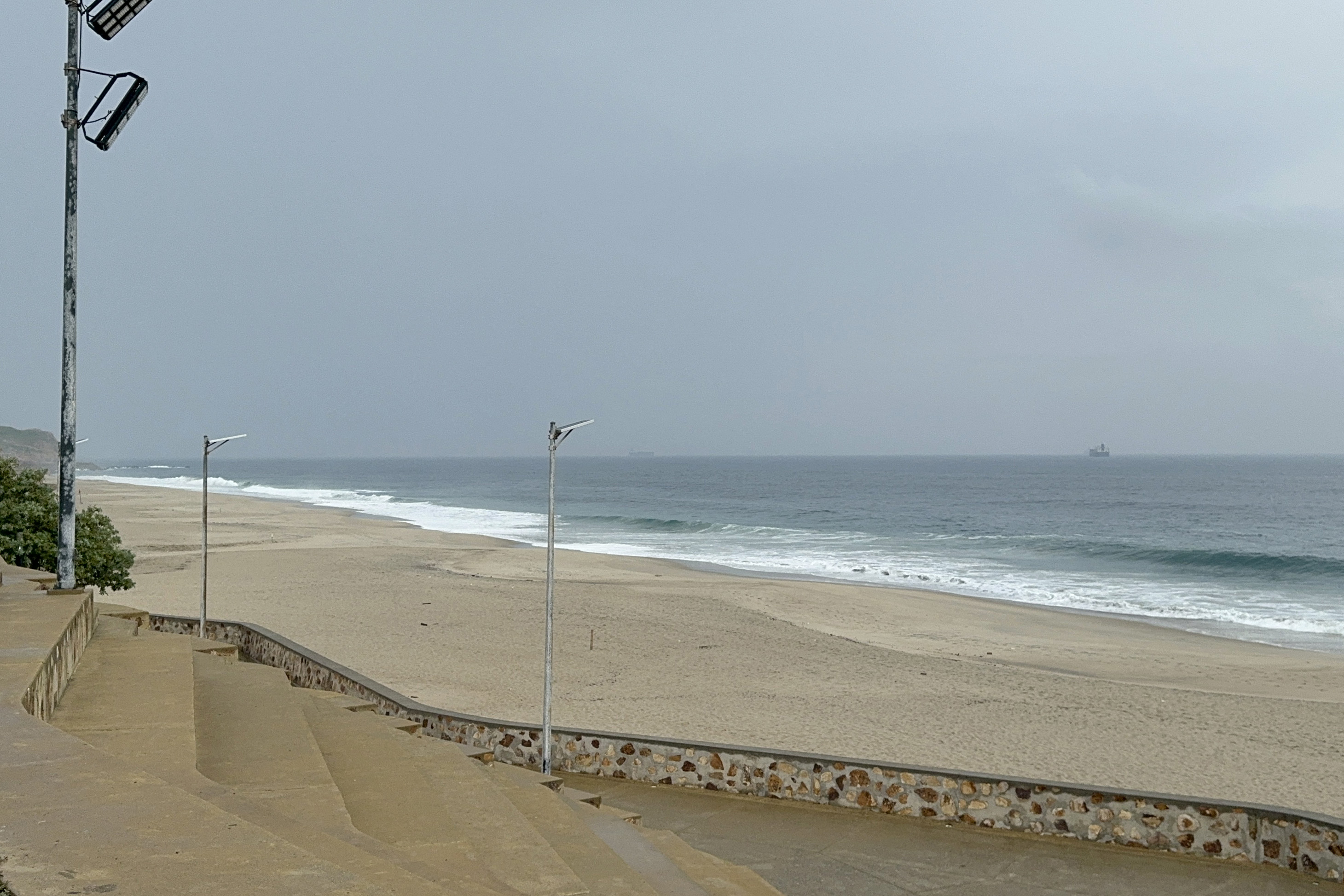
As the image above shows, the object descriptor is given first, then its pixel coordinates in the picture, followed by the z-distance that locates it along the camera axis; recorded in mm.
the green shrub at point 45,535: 18547
